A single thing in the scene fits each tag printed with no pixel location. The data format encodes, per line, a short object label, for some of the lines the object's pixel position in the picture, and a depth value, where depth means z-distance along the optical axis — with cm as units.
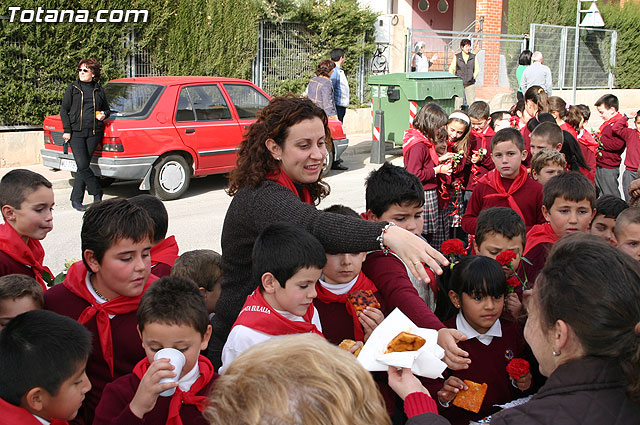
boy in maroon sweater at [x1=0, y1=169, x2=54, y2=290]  380
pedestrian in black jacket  991
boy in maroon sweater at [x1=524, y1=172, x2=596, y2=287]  445
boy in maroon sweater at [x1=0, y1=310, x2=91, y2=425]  232
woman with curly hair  288
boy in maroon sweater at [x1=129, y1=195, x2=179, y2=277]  399
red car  1027
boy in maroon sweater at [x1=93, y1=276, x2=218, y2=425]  250
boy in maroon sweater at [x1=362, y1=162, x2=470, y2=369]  268
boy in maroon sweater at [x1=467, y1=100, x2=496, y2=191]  711
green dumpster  1470
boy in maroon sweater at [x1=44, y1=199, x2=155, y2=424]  283
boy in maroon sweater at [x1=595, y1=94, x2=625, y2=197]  887
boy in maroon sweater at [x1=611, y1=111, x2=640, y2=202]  857
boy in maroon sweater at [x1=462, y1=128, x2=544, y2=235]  528
